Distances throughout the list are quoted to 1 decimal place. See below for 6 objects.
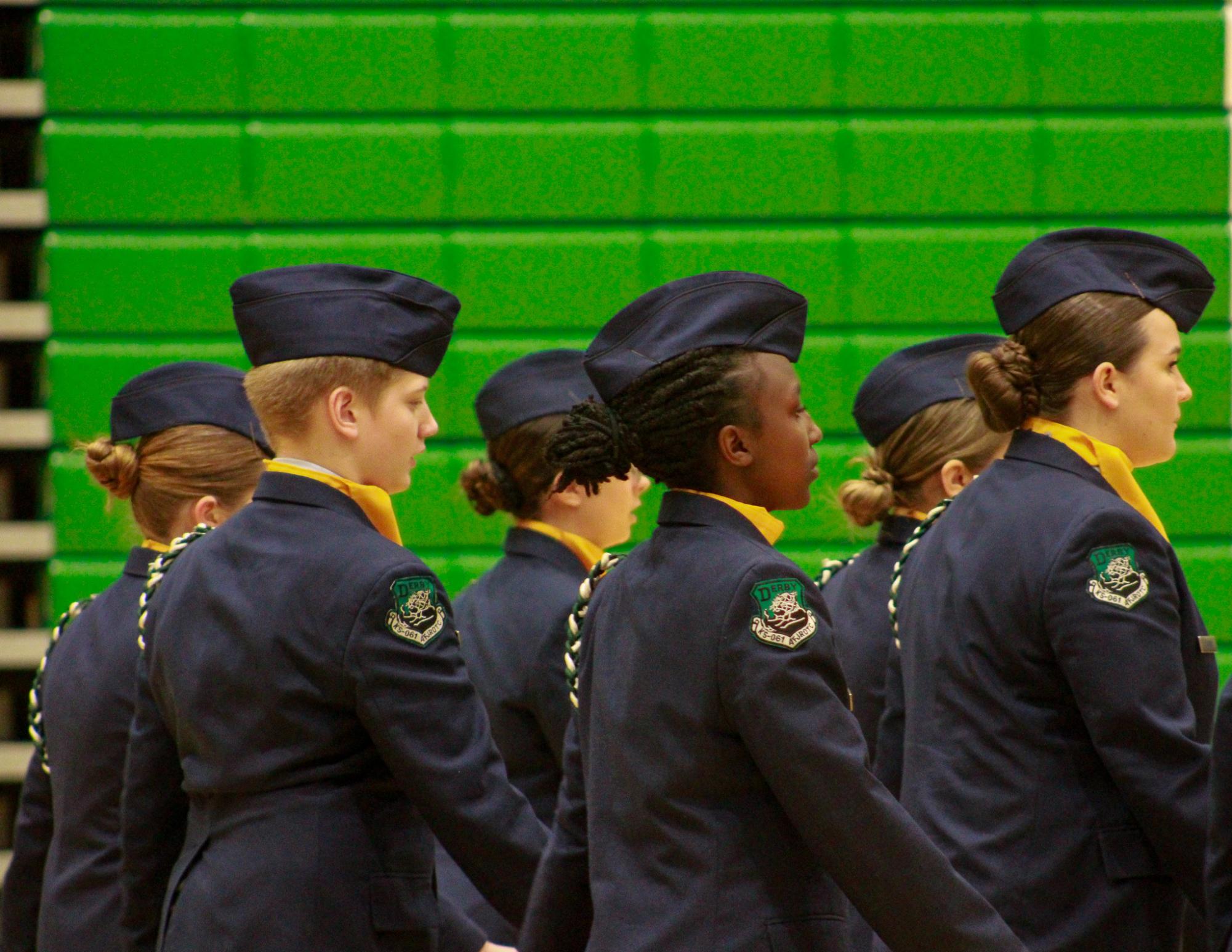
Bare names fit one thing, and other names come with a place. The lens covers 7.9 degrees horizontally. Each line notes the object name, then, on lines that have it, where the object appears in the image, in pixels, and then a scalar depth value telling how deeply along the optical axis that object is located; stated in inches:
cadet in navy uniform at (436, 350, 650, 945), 409.9
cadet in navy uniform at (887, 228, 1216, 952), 374.4
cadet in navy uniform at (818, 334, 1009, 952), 412.2
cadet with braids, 364.4
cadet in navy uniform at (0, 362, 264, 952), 397.3
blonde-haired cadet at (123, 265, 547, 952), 373.1
